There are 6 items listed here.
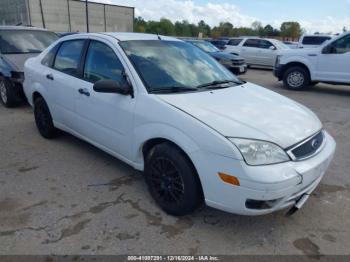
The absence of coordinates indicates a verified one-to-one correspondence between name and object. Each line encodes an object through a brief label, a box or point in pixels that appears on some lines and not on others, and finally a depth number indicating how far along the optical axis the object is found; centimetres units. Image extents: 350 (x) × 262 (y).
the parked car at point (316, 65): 895
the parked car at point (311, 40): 1711
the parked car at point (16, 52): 662
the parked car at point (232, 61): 1228
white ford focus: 252
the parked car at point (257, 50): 1591
